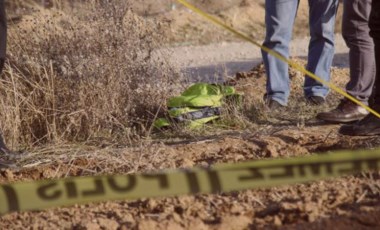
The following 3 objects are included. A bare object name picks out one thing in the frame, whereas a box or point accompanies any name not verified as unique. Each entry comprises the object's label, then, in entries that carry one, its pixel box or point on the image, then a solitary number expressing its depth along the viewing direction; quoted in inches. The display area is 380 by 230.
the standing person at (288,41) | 463.8
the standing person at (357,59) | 407.5
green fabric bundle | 446.9
